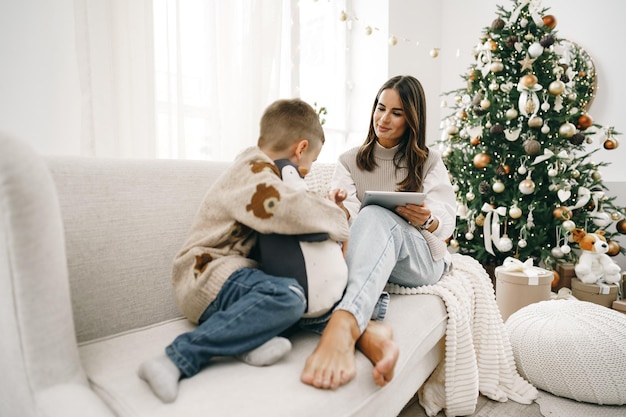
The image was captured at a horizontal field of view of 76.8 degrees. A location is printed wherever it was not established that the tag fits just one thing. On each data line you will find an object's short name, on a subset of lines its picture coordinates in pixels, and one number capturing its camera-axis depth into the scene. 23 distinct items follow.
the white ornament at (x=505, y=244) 2.33
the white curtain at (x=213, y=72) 1.94
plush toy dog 2.24
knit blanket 1.23
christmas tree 2.30
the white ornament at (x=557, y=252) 2.29
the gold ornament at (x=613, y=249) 2.33
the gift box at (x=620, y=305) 2.10
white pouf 1.33
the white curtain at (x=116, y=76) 1.62
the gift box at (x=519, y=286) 1.97
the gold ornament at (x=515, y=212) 2.29
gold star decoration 2.35
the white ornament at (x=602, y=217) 2.33
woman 0.81
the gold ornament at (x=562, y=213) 2.25
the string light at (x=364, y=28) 3.41
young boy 0.75
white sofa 0.64
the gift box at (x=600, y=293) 2.25
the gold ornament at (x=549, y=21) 2.36
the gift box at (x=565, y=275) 2.49
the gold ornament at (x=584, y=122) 2.33
